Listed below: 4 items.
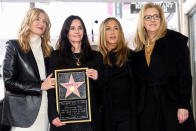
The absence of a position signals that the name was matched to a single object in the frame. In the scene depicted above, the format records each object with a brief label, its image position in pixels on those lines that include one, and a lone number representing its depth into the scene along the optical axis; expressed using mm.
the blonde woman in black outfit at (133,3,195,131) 2814
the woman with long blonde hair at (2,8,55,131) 2652
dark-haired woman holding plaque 2559
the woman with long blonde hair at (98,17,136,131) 2908
